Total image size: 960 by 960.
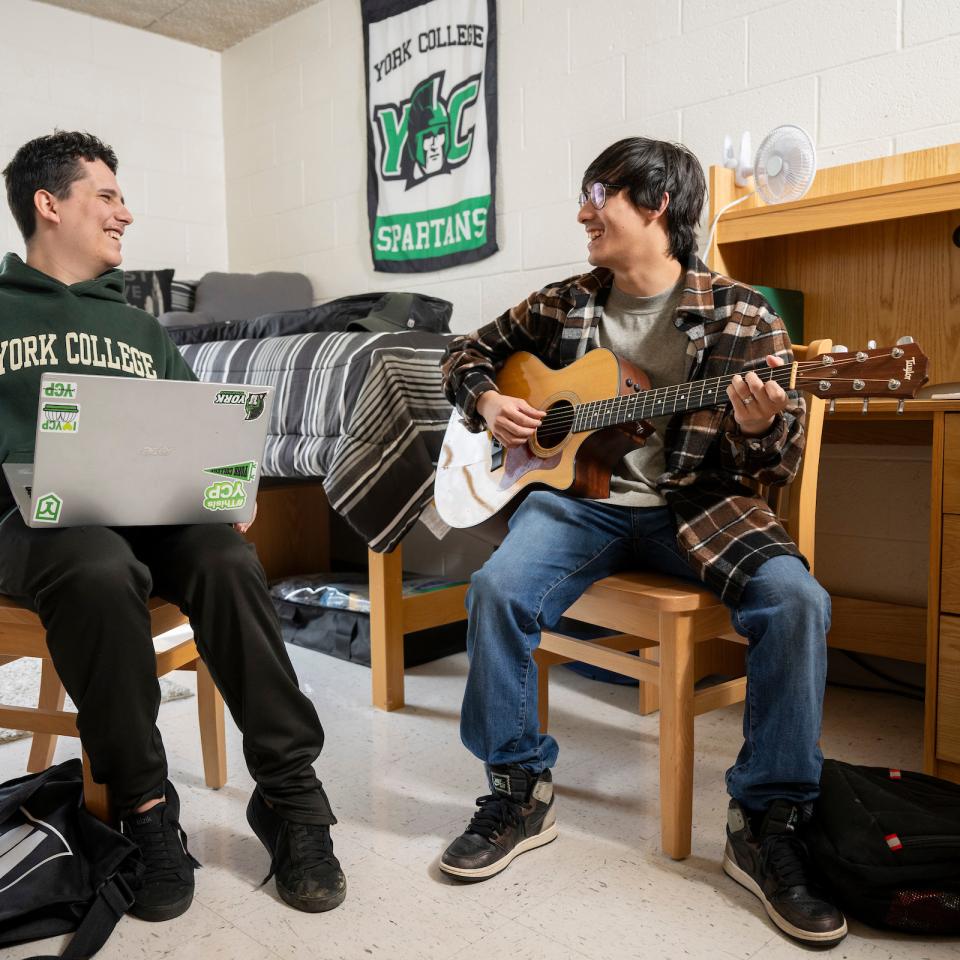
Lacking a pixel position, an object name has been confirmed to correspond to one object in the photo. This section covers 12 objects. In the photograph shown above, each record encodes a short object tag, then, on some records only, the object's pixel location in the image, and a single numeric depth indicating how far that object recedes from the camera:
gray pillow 3.38
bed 1.96
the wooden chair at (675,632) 1.33
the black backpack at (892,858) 1.13
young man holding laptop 1.18
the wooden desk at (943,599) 1.48
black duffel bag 1.13
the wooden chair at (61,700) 1.25
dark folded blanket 2.41
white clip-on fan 1.82
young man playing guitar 1.22
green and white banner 2.84
